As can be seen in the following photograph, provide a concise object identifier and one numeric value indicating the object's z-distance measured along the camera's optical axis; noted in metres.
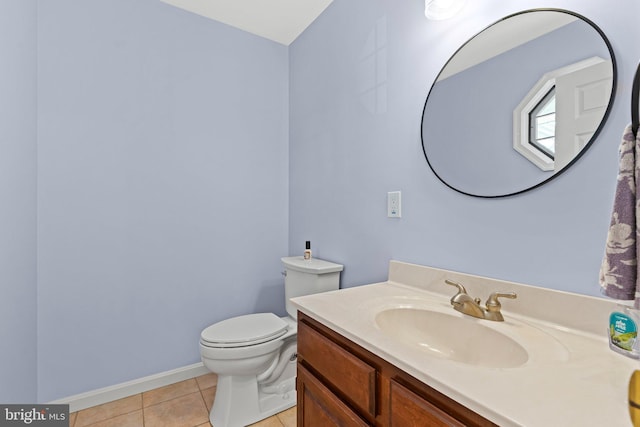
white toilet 1.45
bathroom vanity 0.58
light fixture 1.08
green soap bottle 0.60
